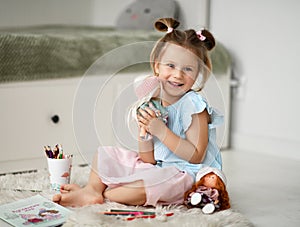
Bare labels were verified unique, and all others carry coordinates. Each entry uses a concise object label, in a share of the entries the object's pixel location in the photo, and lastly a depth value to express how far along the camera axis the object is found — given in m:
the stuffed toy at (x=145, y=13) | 2.90
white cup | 1.86
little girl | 1.66
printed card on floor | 1.54
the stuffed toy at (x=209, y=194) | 1.66
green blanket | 2.17
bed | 2.18
